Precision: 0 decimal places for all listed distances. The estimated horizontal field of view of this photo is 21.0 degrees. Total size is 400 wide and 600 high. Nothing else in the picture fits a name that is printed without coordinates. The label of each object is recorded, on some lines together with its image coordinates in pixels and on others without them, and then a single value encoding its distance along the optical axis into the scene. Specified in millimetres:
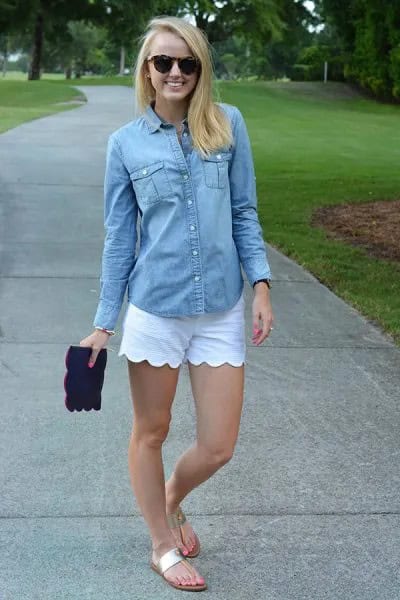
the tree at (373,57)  36781
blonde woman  3395
